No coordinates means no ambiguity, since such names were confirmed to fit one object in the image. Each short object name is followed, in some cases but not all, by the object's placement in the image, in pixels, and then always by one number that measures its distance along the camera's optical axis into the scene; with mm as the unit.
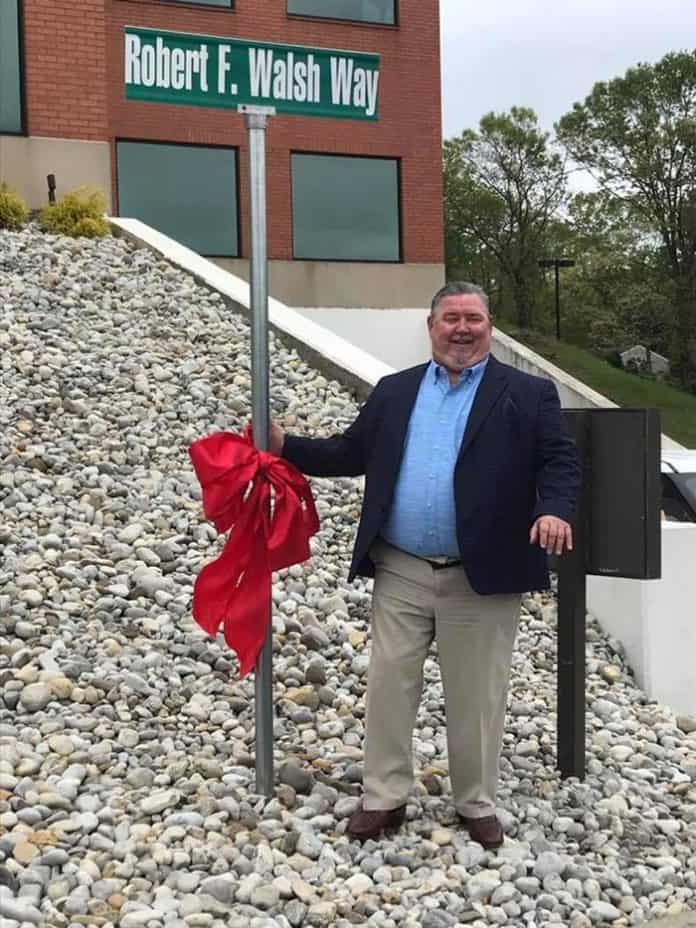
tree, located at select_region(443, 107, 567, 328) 39625
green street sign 4402
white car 8562
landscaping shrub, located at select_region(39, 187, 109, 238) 12141
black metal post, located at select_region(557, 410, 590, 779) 5004
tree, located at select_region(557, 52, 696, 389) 32375
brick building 18484
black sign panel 4867
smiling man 4137
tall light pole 35344
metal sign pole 4387
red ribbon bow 4297
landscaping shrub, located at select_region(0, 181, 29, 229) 12289
